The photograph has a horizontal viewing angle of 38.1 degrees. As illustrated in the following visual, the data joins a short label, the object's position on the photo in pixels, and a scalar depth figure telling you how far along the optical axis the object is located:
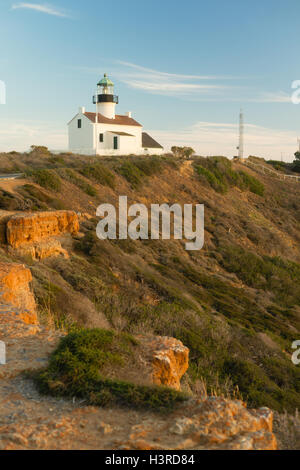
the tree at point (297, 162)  52.43
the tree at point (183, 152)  43.00
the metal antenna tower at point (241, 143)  46.90
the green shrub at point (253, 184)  38.34
